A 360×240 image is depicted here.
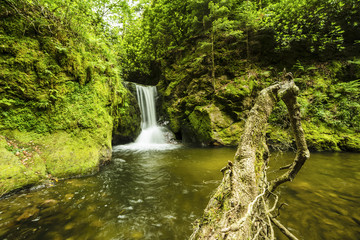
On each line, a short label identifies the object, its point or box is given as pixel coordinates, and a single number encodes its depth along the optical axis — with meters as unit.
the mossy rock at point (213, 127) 8.84
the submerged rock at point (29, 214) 2.48
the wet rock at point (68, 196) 3.13
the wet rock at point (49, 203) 2.83
